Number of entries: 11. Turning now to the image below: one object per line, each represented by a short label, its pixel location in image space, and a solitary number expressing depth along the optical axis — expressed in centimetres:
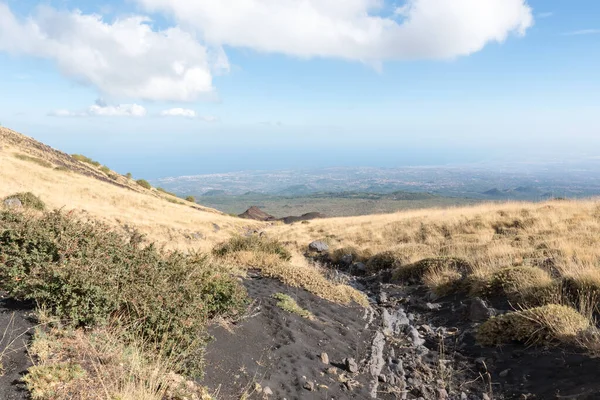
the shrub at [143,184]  5523
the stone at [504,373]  602
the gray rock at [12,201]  1746
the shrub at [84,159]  5373
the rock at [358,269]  1507
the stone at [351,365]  595
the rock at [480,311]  811
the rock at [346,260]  1657
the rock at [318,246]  1959
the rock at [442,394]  575
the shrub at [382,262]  1432
